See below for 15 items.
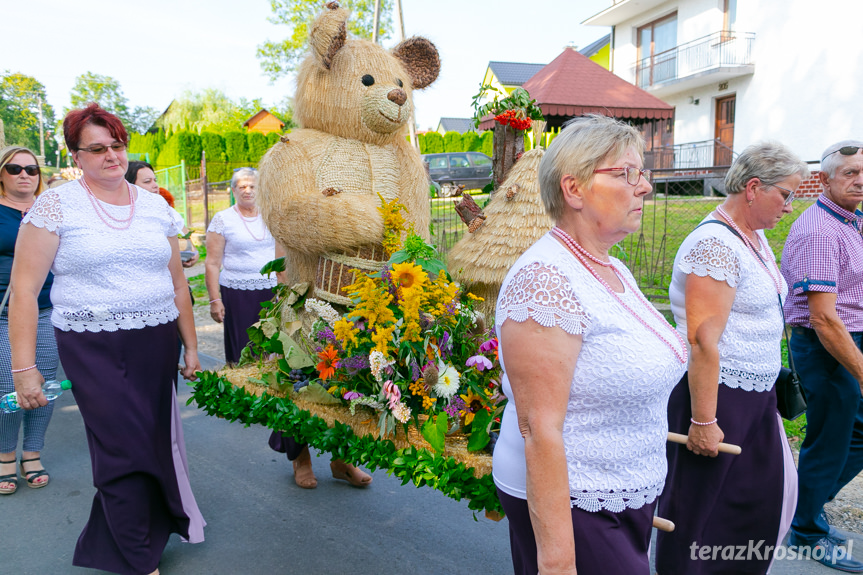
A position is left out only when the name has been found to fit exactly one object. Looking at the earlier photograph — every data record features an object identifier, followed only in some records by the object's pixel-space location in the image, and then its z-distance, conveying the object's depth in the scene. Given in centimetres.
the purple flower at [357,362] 257
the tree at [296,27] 2247
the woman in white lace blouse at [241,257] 472
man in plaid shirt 273
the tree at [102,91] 4788
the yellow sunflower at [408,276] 255
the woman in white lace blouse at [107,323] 265
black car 1774
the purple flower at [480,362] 250
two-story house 1511
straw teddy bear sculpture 314
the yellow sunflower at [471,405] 243
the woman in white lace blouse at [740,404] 228
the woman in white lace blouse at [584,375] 143
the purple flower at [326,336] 272
